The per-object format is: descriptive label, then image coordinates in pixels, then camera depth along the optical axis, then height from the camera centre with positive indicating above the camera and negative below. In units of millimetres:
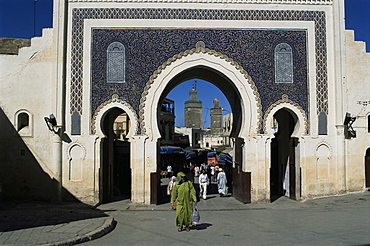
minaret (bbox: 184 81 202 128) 66875 +3564
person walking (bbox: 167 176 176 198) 11666 -1619
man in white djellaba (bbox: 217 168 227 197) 13391 -1772
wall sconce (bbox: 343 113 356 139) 11569 +69
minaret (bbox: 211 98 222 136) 58500 +2325
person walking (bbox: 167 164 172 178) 21759 -2322
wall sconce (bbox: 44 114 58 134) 10805 +290
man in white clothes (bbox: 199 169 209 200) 12895 -1708
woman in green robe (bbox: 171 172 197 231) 7434 -1394
